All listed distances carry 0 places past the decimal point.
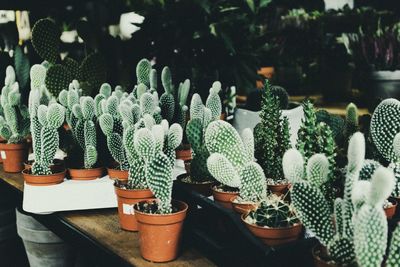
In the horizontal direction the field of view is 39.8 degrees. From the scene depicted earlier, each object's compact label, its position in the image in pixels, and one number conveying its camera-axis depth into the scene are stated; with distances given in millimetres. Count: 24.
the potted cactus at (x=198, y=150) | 1582
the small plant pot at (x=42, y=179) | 1807
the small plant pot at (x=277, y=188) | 1508
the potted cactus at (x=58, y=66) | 2174
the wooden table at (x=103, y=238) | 1403
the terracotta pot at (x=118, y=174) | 1811
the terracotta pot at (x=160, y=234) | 1335
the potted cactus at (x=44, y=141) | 1766
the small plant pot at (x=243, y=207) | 1339
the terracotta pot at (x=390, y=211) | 1282
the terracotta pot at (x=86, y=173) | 1865
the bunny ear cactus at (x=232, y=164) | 1360
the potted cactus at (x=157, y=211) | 1307
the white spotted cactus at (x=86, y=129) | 1835
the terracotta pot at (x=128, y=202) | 1509
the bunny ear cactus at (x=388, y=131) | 1345
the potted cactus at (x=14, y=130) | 2234
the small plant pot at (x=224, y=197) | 1453
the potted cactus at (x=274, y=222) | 1225
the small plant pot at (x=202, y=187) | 1576
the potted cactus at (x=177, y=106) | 2041
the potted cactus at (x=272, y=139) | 1563
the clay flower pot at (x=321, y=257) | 1078
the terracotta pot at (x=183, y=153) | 2041
